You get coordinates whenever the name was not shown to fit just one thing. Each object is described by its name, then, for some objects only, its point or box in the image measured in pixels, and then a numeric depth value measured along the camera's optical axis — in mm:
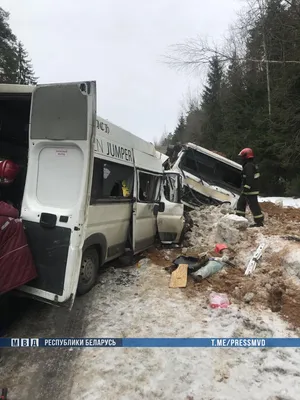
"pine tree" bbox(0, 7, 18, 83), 26836
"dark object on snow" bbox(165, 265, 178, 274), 5748
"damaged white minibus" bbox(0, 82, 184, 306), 3611
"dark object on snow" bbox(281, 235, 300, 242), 6007
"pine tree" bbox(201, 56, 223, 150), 33094
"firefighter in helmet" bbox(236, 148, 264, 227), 7969
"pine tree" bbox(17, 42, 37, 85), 37156
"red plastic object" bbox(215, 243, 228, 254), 6367
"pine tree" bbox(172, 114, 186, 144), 55694
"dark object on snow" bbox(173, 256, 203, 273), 5508
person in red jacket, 3262
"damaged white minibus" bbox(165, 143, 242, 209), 10047
